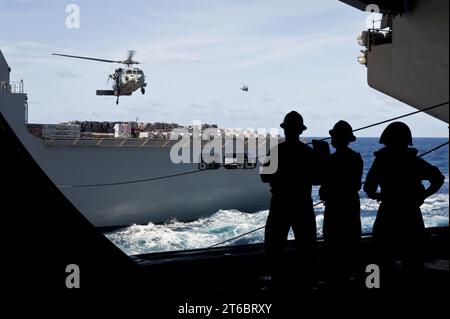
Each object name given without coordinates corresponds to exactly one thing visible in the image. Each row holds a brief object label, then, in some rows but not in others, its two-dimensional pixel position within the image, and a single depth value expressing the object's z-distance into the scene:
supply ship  28.88
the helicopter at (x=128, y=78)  40.84
